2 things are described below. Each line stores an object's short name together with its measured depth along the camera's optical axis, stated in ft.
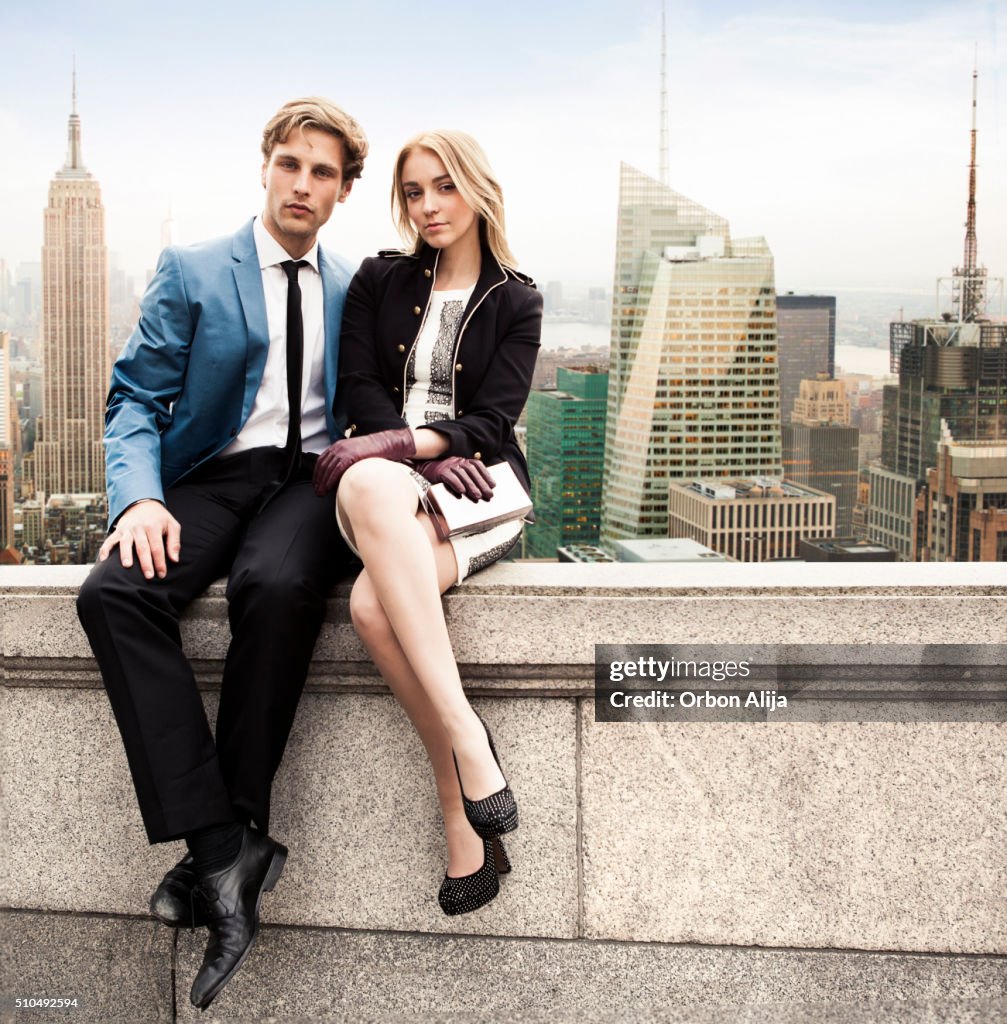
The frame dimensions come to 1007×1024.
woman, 7.72
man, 7.57
